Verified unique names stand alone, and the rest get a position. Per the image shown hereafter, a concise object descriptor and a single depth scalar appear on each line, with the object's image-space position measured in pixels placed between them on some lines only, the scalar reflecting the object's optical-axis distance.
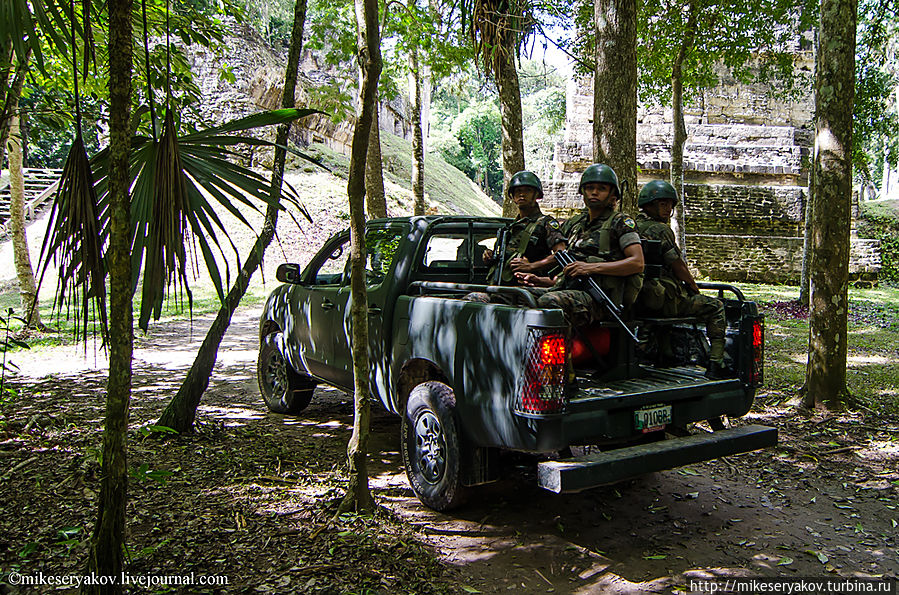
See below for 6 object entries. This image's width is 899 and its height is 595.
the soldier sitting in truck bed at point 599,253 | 4.07
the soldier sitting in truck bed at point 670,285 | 4.45
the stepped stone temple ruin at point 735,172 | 19.98
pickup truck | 3.45
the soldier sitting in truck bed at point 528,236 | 4.86
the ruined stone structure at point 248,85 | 28.94
